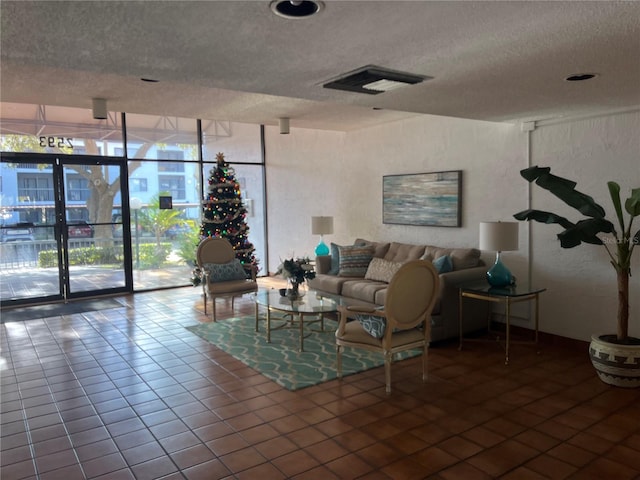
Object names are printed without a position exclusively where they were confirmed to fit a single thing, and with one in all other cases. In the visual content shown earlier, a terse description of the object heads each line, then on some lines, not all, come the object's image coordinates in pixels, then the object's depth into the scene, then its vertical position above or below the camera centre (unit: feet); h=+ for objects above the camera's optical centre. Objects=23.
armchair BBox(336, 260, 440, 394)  12.77 -2.95
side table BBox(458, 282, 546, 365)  15.28 -2.73
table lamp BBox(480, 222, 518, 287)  15.94 -1.01
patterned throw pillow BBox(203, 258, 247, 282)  21.44 -2.55
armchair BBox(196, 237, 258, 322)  20.79 -2.57
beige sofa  16.96 -2.54
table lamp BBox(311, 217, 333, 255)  24.79 -0.61
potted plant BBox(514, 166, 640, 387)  12.82 -1.50
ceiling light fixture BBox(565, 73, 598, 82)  10.77 +3.10
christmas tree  26.81 +0.22
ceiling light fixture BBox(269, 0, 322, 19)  6.66 +2.99
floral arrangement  17.70 -2.15
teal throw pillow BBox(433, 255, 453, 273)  17.74 -1.96
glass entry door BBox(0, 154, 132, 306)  23.62 -0.62
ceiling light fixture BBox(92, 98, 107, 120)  18.61 +4.36
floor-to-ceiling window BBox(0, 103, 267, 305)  23.67 +1.46
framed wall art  20.27 +0.63
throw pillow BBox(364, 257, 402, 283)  20.11 -2.44
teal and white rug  14.20 -4.71
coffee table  16.19 -3.24
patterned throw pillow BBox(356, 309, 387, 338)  12.92 -3.07
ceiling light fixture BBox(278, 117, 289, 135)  23.15 +4.42
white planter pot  12.79 -4.21
